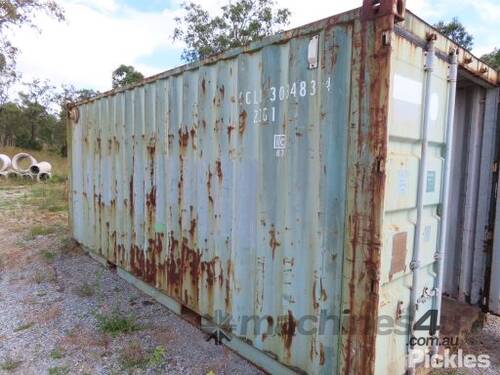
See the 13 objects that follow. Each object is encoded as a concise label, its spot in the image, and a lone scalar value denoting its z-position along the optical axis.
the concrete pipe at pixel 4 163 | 19.14
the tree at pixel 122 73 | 25.64
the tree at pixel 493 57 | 13.53
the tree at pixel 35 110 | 34.22
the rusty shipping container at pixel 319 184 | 2.04
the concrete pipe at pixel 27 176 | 19.20
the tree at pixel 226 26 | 17.53
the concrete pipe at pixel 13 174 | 19.30
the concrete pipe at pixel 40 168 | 19.20
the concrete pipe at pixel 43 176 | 19.09
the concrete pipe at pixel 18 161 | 19.45
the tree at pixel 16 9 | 15.42
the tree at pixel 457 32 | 16.33
